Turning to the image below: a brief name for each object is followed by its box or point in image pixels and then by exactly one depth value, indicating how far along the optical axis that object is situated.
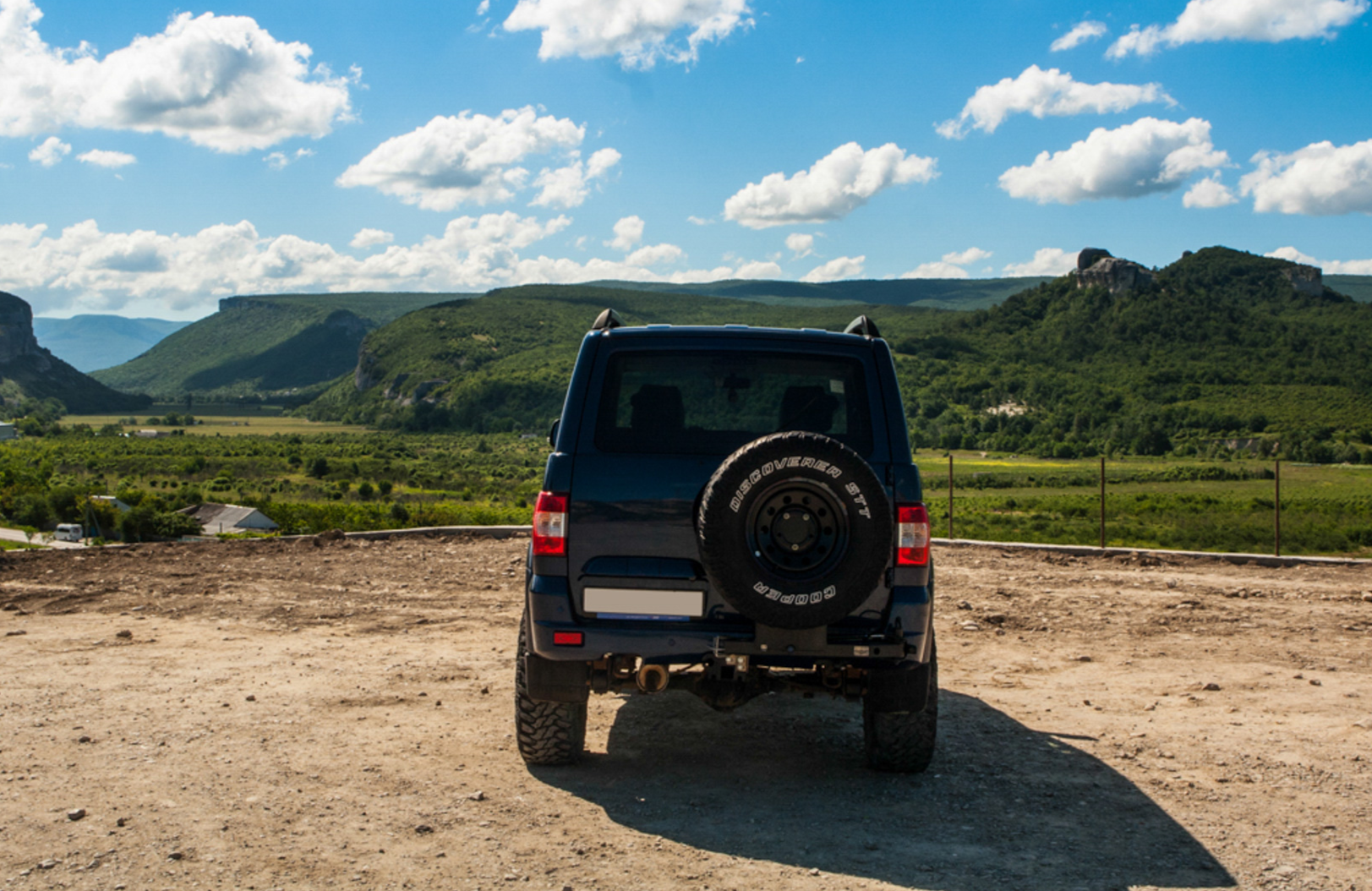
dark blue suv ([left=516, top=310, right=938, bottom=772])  3.93
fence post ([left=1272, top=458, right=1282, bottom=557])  13.51
